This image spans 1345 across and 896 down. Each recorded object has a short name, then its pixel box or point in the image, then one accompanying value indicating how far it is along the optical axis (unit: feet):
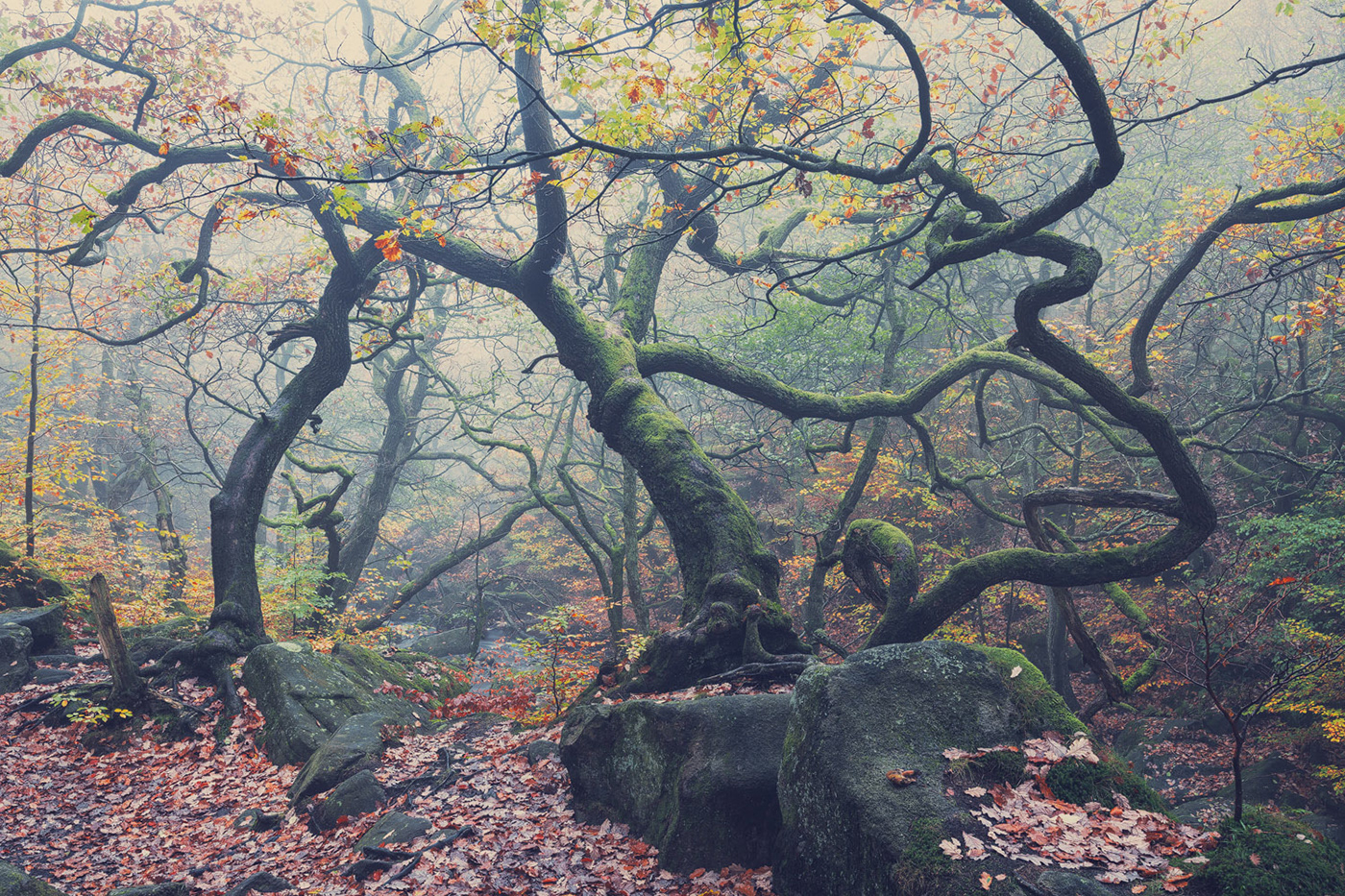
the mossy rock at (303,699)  21.13
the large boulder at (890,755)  9.41
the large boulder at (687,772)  13.14
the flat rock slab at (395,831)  15.10
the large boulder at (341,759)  18.20
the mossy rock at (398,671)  26.78
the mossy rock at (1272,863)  7.93
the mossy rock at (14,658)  23.84
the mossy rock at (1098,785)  10.45
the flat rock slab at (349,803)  16.81
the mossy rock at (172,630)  29.22
